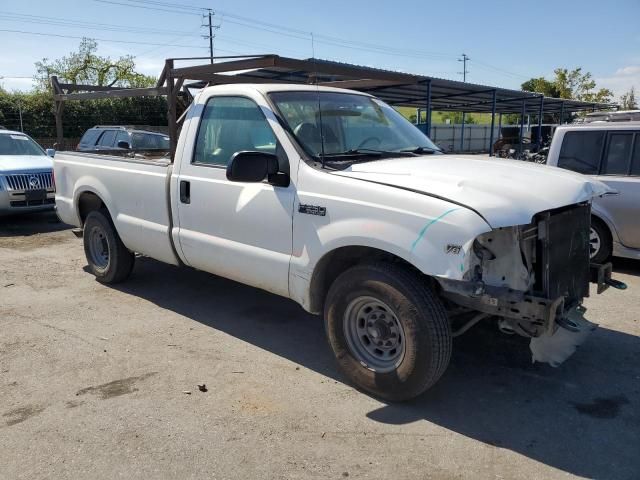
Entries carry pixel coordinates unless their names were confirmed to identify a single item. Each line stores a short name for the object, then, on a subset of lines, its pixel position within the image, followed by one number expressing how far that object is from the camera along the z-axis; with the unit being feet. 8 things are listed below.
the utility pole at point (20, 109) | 77.20
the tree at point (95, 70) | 139.54
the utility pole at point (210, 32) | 172.76
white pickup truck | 10.68
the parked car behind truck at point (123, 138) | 43.93
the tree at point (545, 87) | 142.61
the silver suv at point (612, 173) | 22.16
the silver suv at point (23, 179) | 32.04
